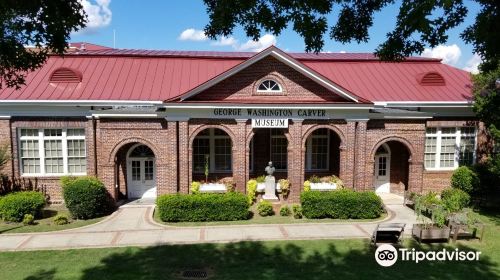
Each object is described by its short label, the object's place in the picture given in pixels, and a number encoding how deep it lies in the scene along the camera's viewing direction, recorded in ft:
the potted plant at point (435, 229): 42.37
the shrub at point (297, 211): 52.44
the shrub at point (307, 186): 61.00
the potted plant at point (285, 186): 59.93
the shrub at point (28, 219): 49.49
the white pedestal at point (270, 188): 59.11
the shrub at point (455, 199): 46.07
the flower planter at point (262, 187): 60.44
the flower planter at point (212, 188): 60.90
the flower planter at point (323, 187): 61.83
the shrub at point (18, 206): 50.08
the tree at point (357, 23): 17.52
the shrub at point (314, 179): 63.31
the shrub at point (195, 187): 58.75
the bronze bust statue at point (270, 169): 58.54
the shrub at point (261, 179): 61.44
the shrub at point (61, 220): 49.96
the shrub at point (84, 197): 51.72
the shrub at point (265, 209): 53.78
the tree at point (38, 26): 17.47
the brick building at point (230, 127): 58.03
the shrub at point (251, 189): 59.30
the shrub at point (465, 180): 61.00
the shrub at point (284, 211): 53.93
